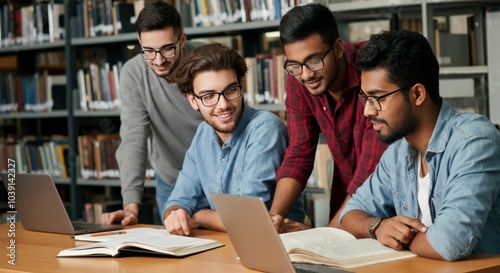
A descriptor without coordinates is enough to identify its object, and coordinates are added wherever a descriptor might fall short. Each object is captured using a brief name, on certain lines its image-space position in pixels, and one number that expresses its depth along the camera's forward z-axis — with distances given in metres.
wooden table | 1.91
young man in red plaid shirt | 2.62
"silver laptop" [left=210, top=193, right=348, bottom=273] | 1.79
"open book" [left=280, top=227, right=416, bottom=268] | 1.94
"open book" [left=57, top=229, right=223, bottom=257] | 2.22
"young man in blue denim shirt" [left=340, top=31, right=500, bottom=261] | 1.98
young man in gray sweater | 3.21
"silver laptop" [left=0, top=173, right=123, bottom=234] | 2.70
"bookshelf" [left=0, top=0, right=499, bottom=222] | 4.02
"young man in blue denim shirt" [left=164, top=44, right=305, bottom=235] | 2.69
